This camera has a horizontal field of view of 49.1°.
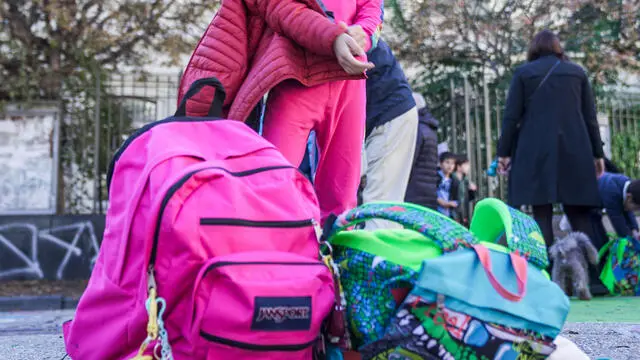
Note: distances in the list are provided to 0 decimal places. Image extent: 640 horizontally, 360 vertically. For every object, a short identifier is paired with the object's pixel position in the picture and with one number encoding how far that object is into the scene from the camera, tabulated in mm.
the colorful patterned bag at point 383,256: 1710
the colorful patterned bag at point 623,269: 5270
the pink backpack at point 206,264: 1628
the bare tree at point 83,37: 8711
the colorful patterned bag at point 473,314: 1619
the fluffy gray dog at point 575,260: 4930
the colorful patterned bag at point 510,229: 1761
